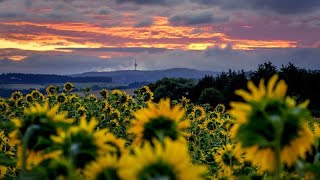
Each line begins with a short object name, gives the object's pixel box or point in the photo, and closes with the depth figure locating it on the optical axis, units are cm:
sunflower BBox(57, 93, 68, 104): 1675
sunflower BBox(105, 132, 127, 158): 284
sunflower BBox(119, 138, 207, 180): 211
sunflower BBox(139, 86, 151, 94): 1740
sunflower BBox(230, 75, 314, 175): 253
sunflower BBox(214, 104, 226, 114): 1946
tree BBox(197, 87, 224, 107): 5458
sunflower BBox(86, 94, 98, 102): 1820
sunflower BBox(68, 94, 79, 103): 1716
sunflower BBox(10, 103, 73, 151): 277
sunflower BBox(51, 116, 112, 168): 251
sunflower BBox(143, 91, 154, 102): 1695
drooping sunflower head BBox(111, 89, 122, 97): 1647
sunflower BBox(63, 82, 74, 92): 1825
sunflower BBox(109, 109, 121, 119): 1553
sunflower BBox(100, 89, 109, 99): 1838
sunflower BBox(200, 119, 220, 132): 1492
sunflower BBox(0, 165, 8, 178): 465
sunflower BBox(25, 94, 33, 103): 1710
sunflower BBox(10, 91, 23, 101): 1694
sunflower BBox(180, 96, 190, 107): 1762
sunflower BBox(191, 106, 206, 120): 1595
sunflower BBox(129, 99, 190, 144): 312
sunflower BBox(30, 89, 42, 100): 1753
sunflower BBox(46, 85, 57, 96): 1805
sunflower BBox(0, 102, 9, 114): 1641
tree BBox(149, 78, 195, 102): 6706
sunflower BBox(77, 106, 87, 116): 1538
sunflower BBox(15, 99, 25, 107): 1659
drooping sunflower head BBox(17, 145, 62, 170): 278
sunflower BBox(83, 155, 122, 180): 247
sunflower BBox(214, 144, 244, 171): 568
